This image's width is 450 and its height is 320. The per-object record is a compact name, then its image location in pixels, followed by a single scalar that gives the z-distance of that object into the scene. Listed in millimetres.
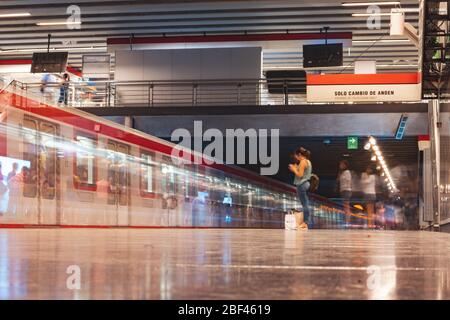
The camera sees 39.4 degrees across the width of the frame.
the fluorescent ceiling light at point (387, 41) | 22734
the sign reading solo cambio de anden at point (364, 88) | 15758
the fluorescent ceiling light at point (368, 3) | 18344
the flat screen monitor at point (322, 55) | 21672
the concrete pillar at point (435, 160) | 17516
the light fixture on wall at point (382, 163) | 24291
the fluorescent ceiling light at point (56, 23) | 20906
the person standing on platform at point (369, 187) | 17891
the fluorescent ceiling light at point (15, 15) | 19844
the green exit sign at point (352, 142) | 22078
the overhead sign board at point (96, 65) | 22953
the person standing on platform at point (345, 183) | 15594
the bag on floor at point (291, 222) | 12414
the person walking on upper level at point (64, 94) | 21403
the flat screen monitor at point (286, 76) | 23319
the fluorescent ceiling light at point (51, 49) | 24500
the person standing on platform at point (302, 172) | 11891
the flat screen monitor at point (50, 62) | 23375
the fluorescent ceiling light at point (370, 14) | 19262
